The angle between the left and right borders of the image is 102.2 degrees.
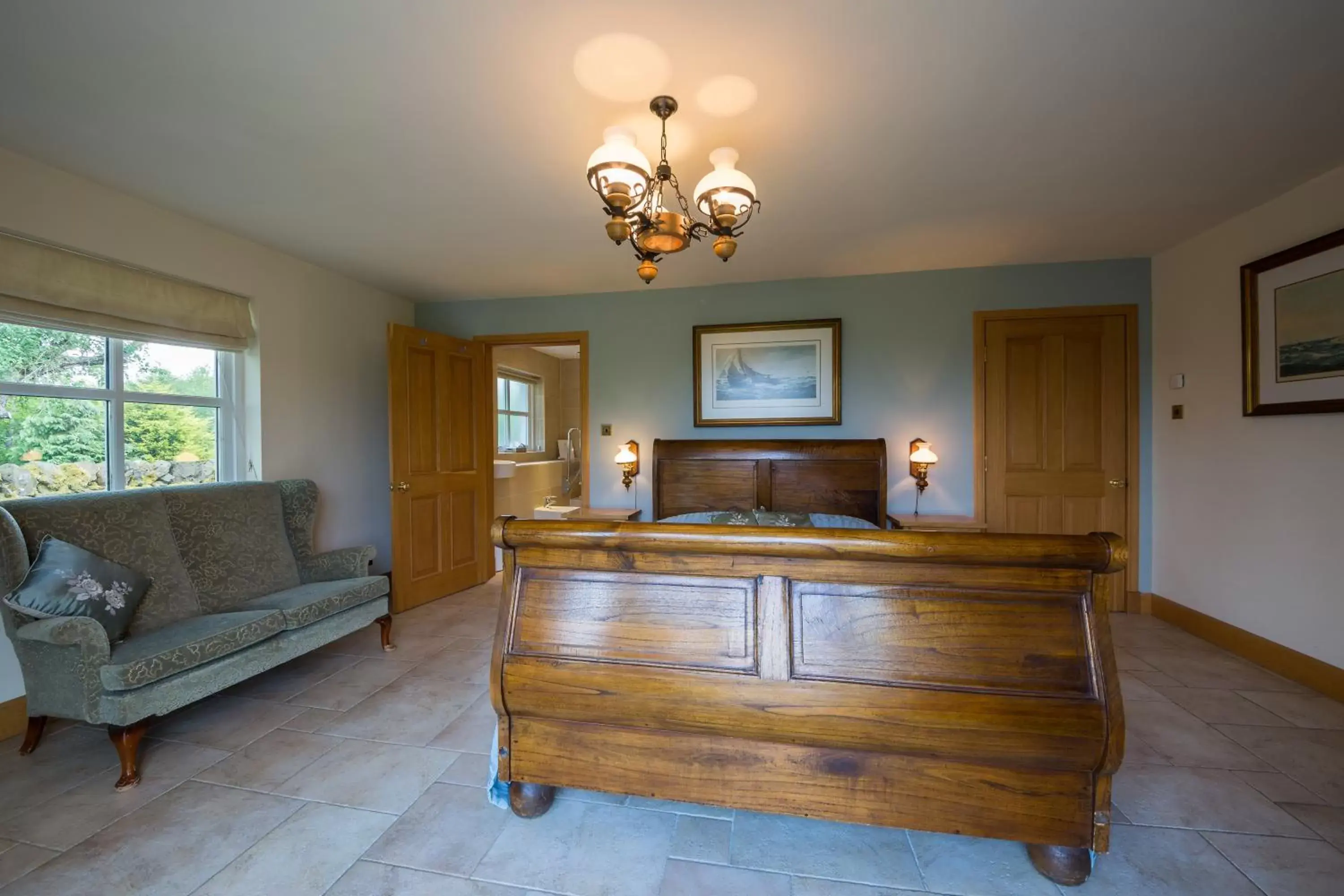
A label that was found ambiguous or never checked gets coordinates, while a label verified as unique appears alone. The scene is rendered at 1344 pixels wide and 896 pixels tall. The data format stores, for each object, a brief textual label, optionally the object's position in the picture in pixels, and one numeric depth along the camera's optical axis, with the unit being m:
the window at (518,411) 6.61
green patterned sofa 1.92
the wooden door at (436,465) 3.79
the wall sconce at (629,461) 4.10
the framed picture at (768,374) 4.00
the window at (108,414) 2.37
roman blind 2.28
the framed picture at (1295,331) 2.47
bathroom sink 4.99
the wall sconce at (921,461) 3.65
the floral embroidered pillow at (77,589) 1.96
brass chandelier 1.73
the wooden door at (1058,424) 3.70
